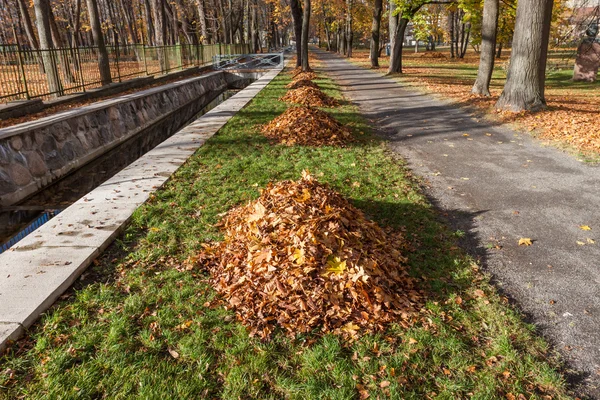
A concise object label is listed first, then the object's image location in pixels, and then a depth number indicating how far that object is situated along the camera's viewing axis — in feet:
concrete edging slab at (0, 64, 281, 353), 11.59
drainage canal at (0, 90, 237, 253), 20.42
